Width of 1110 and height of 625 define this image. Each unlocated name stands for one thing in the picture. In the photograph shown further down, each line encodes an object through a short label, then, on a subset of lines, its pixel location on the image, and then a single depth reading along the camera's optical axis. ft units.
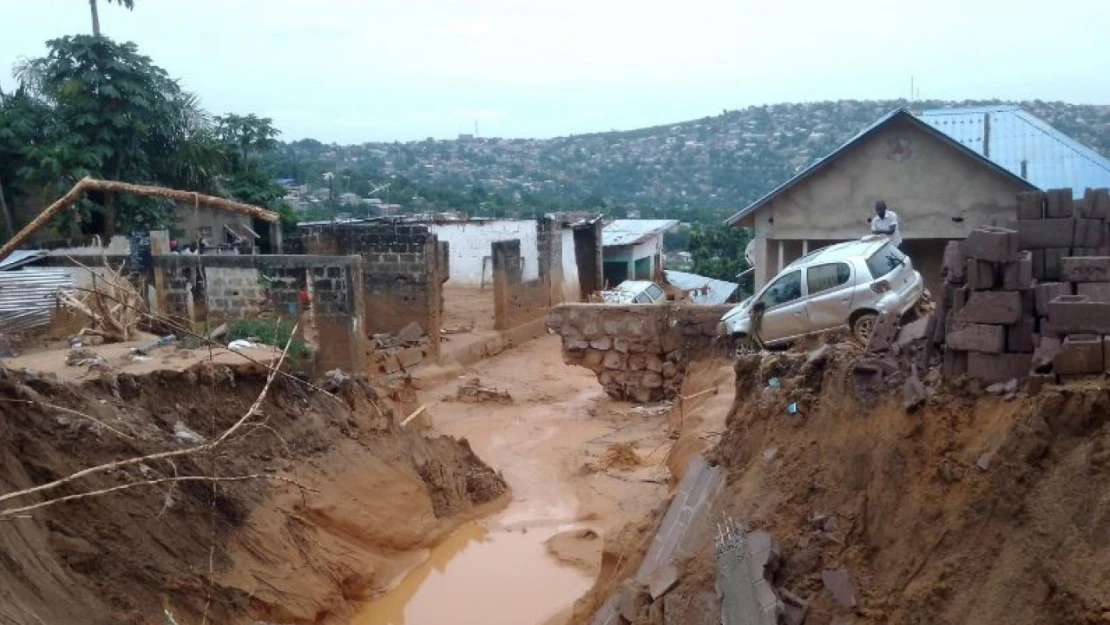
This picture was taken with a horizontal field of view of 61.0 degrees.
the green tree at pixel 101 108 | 79.77
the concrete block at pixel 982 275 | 19.06
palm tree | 93.04
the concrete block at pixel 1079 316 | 17.38
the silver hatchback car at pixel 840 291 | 39.37
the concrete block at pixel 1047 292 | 18.57
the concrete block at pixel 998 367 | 18.61
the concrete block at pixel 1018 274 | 18.72
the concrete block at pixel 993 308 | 18.66
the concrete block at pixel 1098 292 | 18.51
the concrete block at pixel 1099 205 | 21.27
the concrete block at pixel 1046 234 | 20.08
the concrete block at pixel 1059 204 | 20.35
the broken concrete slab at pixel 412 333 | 67.06
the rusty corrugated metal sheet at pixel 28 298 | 57.52
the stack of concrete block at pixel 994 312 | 18.69
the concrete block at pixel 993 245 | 18.74
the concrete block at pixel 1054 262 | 20.18
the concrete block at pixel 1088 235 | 19.92
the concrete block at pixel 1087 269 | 18.40
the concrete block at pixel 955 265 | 19.93
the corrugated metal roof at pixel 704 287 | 97.50
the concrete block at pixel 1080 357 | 17.17
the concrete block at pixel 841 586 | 18.22
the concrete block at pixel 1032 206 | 20.57
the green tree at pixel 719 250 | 124.77
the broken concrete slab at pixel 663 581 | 20.99
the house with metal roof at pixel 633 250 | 113.50
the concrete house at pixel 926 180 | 54.60
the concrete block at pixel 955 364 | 19.65
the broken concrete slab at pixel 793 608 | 18.38
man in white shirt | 42.75
